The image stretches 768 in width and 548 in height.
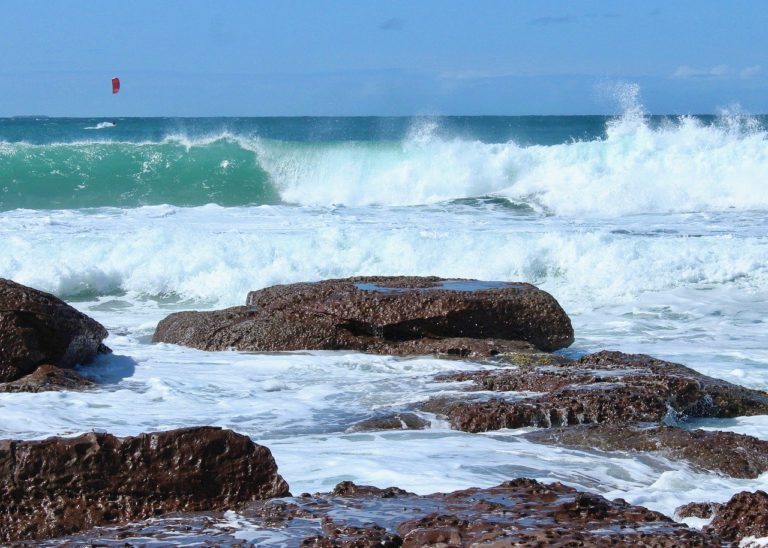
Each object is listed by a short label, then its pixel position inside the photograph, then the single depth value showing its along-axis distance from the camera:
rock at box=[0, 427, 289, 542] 7.01
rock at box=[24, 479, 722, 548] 6.14
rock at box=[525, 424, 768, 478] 9.75
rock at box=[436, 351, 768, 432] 11.45
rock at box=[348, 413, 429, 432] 11.46
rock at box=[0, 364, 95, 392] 12.69
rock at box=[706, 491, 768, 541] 6.52
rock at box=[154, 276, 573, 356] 15.73
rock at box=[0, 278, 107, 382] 13.38
